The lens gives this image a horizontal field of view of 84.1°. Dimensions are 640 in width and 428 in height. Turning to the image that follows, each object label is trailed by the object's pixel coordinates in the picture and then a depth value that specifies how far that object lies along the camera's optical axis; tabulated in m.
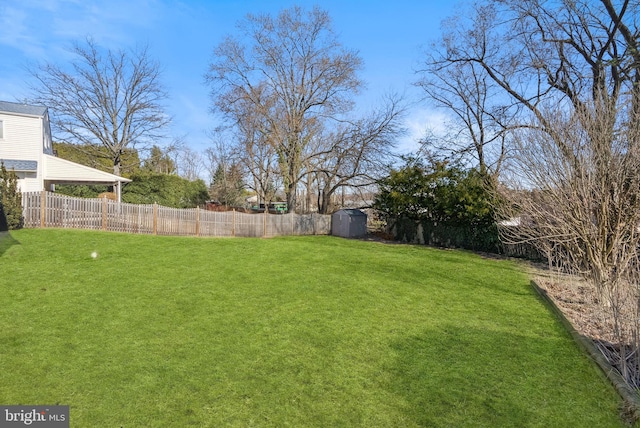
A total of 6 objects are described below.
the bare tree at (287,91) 23.12
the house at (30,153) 16.25
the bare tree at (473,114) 16.62
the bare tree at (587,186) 5.99
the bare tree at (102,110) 24.16
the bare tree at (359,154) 21.97
